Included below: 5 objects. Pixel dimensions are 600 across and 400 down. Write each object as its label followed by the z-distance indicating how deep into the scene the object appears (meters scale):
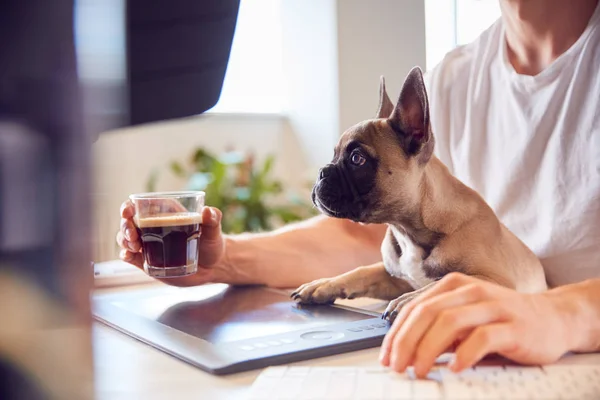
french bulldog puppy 0.99
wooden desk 0.63
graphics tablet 0.73
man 1.12
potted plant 3.47
